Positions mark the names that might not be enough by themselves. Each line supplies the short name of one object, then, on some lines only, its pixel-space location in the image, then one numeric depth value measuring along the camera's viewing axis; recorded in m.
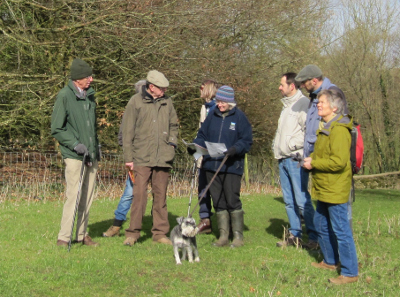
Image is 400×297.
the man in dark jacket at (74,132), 6.19
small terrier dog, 5.67
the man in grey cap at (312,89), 6.17
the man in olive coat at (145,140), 6.76
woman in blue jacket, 6.85
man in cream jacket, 6.73
